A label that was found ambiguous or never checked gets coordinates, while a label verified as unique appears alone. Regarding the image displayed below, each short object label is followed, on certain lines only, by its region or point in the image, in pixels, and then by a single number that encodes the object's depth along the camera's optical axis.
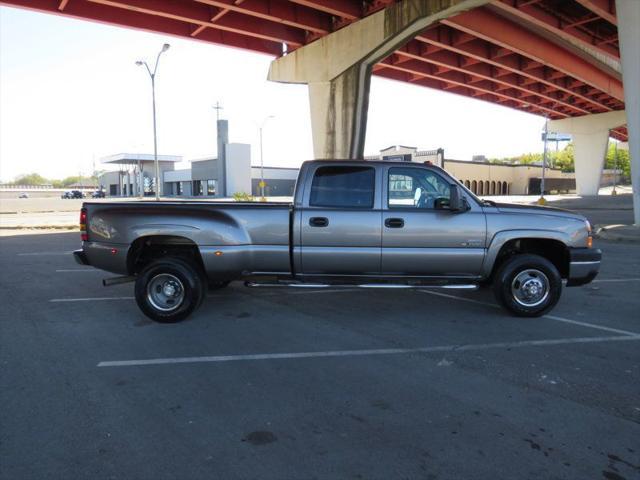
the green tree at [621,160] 115.69
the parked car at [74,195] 82.79
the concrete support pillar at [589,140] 50.62
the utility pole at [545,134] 33.81
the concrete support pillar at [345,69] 18.75
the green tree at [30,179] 189.75
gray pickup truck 6.02
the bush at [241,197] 35.04
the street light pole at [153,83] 27.53
